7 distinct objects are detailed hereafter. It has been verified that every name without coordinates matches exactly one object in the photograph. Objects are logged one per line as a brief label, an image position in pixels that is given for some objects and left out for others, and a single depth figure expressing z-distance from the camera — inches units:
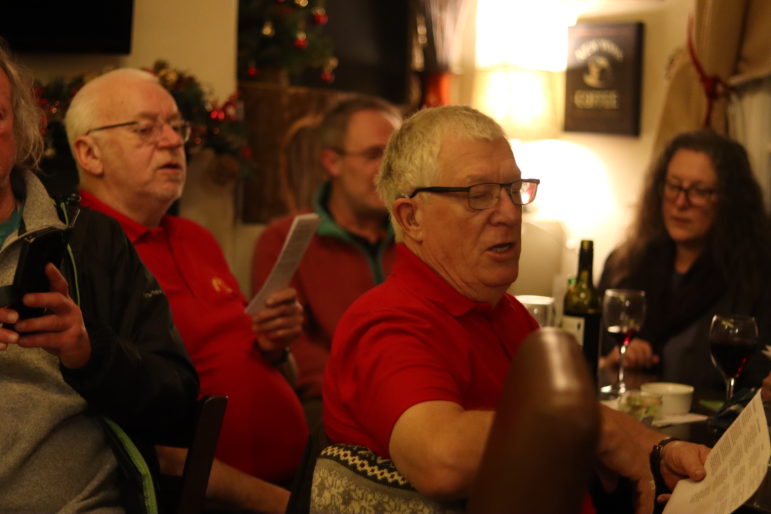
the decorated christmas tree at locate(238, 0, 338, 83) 157.8
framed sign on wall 178.7
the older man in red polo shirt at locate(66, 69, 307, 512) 94.3
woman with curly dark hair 105.2
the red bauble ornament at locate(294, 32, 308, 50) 159.2
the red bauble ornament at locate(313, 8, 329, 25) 165.5
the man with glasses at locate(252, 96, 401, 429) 121.3
